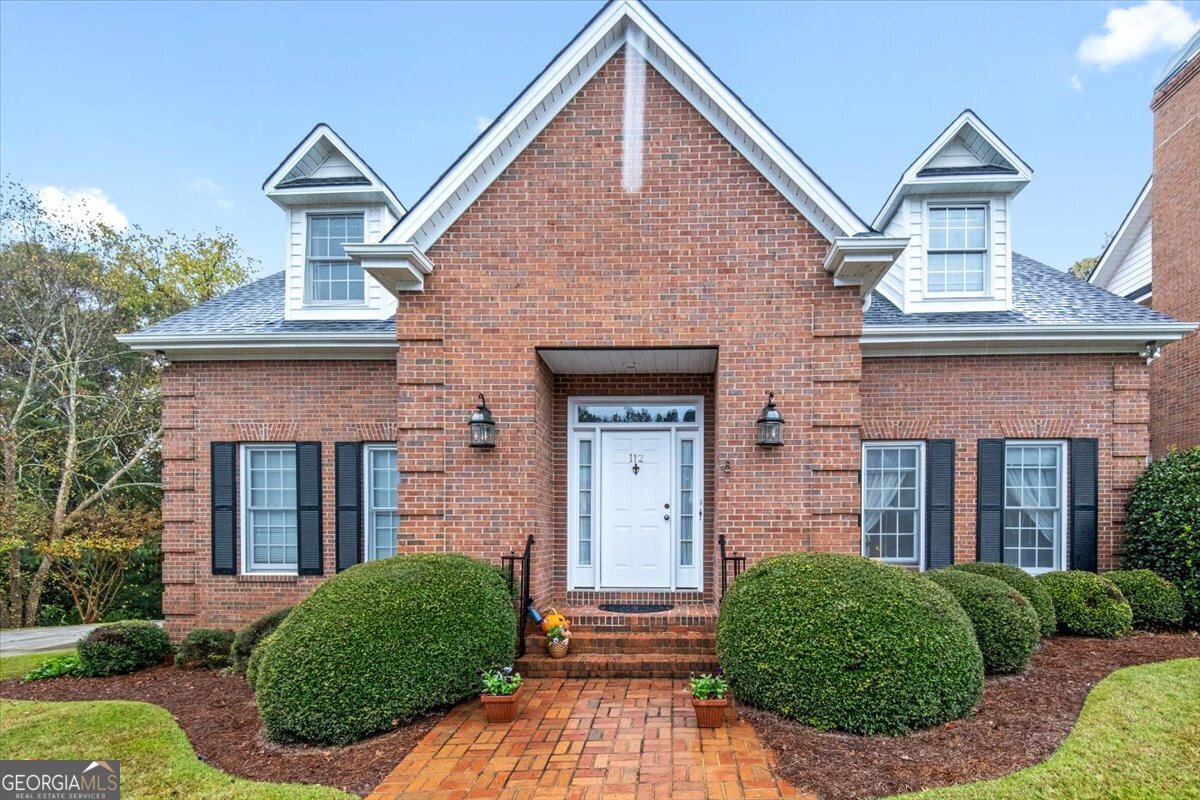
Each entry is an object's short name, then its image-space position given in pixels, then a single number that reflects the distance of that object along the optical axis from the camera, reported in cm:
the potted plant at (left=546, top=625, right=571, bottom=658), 607
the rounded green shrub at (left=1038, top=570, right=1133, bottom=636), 698
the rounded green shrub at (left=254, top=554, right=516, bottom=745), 459
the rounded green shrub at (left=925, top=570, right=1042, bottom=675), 572
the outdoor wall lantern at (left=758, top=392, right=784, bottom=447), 626
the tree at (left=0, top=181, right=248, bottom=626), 1306
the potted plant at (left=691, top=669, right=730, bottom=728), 465
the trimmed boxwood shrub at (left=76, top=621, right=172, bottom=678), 707
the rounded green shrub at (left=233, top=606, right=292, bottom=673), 659
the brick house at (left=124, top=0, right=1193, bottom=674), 644
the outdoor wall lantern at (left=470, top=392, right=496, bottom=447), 639
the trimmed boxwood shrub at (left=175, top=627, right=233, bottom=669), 726
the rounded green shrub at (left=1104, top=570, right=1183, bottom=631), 730
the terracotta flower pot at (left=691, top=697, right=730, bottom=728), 464
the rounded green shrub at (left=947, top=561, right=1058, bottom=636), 672
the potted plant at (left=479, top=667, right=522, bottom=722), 485
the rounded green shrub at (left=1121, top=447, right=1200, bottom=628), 742
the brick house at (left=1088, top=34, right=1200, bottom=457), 1011
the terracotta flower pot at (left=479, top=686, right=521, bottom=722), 485
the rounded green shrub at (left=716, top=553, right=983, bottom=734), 451
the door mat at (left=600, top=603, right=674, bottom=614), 698
